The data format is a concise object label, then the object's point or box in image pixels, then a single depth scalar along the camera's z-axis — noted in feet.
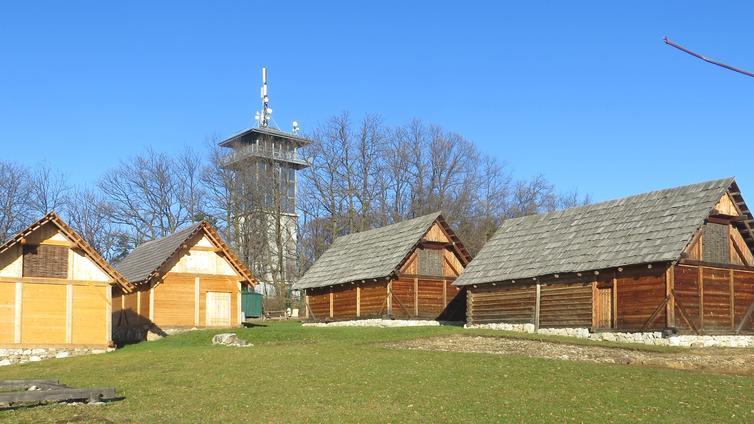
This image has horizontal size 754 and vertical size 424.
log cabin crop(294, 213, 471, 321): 149.69
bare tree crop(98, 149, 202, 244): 229.66
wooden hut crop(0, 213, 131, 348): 109.60
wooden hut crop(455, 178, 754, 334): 112.27
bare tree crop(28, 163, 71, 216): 216.23
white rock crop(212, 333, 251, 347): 112.27
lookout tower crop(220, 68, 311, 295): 228.84
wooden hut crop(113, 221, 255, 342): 139.23
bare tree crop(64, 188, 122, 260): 230.48
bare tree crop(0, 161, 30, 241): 205.87
